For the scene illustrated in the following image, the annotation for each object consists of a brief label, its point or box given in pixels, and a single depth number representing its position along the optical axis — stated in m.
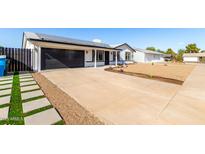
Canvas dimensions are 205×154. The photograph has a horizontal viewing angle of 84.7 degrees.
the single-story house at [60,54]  9.58
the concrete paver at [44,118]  2.56
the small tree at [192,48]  55.64
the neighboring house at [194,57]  44.62
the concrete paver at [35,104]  3.16
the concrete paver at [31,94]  4.02
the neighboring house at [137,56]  22.23
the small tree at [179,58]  44.96
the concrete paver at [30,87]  4.79
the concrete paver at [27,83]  5.56
